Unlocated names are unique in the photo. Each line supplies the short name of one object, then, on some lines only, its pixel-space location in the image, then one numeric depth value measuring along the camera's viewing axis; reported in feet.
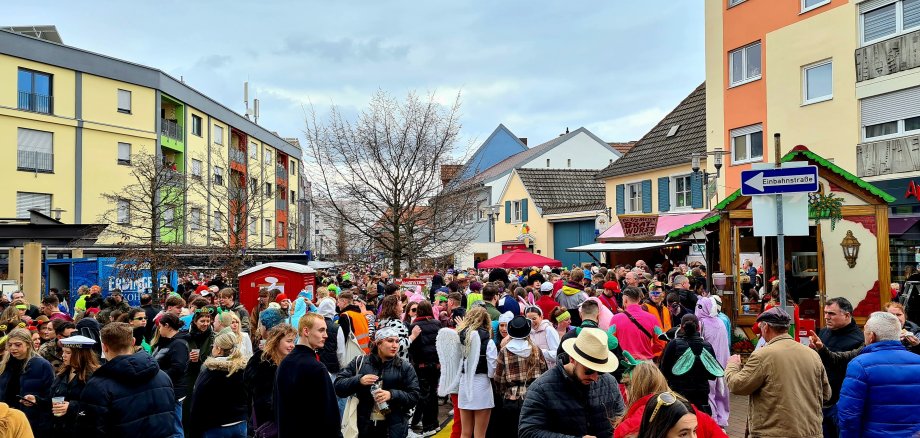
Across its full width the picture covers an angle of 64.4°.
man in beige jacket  18.58
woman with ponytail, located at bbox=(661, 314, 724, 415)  25.27
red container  57.57
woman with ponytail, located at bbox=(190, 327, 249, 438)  21.01
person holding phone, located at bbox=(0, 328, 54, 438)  20.53
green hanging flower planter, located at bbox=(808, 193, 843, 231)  42.09
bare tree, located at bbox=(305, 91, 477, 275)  69.51
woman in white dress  25.25
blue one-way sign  24.07
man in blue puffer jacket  17.43
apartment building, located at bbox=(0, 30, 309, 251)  109.09
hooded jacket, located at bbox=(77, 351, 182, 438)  17.07
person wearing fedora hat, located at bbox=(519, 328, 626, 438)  15.08
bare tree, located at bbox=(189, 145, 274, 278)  75.89
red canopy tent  71.77
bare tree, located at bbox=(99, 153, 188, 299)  69.10
